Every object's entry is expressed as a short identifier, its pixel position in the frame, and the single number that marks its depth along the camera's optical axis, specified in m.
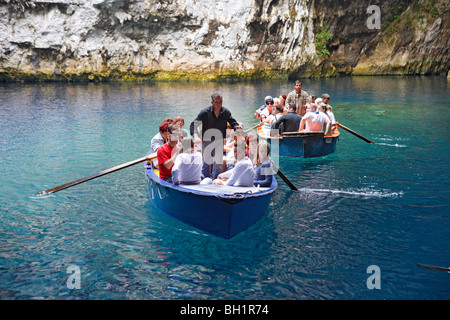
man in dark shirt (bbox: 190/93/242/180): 9.16
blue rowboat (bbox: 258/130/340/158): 13.12
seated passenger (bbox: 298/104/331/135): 13.21
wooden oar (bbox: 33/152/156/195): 9.61
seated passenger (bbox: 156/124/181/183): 8.20
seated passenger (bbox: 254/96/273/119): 16.62
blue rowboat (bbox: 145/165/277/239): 7.12
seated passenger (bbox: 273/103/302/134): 13.44
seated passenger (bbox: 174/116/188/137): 9.87
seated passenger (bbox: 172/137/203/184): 7.84
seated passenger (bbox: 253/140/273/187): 8.08
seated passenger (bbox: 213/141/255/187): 7.63
